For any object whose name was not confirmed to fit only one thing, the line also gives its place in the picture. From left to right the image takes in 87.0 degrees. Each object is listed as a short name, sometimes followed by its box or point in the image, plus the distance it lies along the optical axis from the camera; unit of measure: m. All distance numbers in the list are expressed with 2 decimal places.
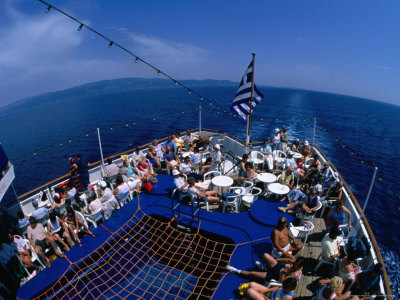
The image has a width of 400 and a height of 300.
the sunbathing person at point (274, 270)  3.42
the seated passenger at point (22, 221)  5.23
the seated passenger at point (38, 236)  4.61
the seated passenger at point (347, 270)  3.65
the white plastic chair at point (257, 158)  8.40
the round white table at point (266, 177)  6.22
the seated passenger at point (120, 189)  5.72
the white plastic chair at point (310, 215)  5.20
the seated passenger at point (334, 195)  5.85
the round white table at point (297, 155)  8.77
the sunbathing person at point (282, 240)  3.97
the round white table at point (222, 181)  5.77
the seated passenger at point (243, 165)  6.65
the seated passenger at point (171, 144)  9.05
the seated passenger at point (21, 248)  4.55
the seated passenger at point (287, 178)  6.66
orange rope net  4.09
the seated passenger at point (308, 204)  5.22
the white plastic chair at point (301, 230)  4.70
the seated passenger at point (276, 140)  9.56
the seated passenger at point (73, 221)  4.85
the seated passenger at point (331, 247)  4.07
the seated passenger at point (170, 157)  8.24
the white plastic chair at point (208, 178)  6.19
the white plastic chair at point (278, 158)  8.63
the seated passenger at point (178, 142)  9.95
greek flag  7.61
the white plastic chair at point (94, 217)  5.34
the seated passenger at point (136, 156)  8.23
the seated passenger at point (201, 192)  5.41
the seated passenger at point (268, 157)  8.09
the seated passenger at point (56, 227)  4.75
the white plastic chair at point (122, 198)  5.85
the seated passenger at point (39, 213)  5.30
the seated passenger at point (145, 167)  7.54
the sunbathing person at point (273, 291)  3.17
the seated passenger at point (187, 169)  7.09
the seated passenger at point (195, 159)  8.02
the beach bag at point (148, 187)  6.28
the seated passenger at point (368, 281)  3.40
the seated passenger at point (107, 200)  5.57
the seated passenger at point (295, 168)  7.29
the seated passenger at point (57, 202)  5.82
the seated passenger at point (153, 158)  8.56
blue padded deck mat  3.76
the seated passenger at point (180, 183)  5.68
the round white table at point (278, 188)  5.64
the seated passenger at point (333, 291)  3.16
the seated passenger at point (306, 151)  8.92
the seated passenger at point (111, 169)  7.35
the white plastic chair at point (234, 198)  5.53
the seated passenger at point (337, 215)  4.82
